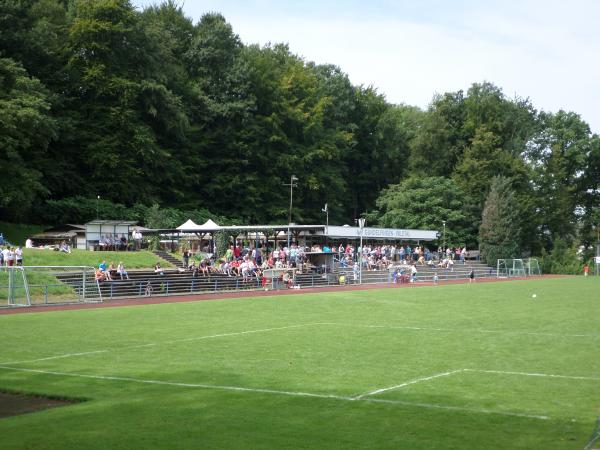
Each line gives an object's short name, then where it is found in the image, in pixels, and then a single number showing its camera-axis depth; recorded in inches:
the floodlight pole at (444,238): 3139.8
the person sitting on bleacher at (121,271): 1580.2
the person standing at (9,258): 1448.1
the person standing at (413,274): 2179.6
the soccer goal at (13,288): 1248.8
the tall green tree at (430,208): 3277.6
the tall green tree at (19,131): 1947.6
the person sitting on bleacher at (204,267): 1757.3
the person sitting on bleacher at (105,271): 1531.7
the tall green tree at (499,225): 3085.6
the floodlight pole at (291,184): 2893.9
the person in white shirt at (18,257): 1460.3
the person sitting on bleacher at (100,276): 1503.4
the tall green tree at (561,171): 3604.8
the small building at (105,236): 1960.5
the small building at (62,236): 2079.1
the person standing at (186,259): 1828.2
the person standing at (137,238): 1991.9
